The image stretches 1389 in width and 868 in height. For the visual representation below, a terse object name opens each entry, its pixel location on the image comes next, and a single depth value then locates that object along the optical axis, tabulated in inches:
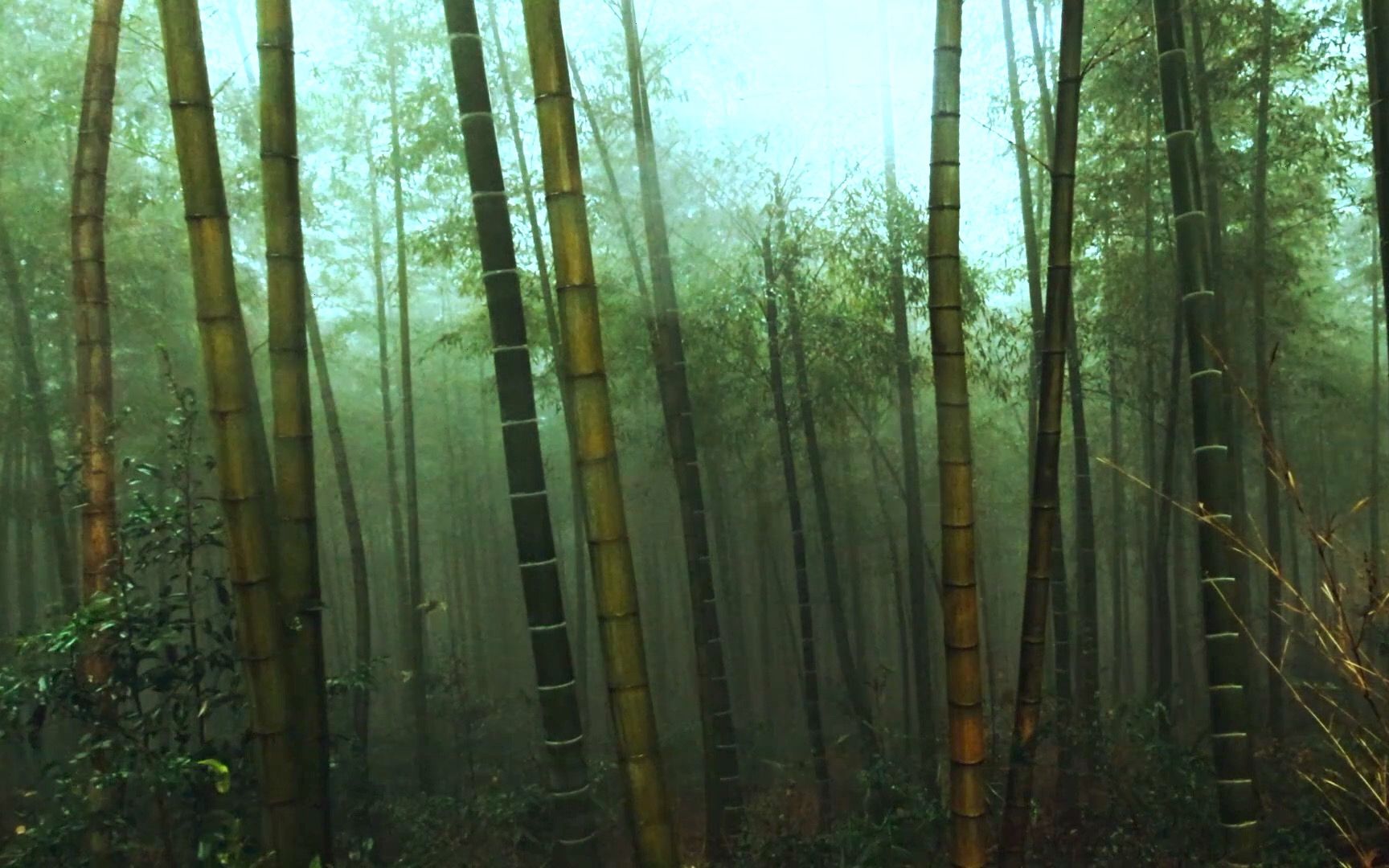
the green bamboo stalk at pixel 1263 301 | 214.4
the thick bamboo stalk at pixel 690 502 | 197.3
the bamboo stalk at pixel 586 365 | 88.4
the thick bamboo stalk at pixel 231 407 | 93.4
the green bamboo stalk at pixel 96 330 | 128.6
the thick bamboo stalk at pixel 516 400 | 109.0
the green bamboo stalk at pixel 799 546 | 240.7
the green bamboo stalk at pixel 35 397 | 208.2
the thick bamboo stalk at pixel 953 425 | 101.4
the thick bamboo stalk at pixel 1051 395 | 114.4
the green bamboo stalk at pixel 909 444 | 243.0
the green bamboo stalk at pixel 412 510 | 258.4
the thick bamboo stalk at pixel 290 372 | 97.6
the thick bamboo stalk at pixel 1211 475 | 120.3
